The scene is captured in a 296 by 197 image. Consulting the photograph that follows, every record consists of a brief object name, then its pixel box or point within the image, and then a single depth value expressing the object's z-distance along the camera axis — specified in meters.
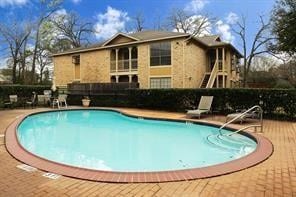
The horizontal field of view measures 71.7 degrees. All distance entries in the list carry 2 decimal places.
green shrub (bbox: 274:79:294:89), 23.45
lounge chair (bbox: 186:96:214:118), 10.00
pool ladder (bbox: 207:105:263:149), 6.80
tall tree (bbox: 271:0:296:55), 11.90
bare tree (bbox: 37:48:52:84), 31.55
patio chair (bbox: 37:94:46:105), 14.84
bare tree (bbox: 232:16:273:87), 22.34
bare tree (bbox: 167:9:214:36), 26.91
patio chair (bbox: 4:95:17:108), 13.77
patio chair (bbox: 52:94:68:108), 14.12
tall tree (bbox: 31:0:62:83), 27.73
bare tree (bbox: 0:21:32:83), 26.77
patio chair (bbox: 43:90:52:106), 15.03
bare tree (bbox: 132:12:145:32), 33.68
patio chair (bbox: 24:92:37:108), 14.49
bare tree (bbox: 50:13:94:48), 32.61
